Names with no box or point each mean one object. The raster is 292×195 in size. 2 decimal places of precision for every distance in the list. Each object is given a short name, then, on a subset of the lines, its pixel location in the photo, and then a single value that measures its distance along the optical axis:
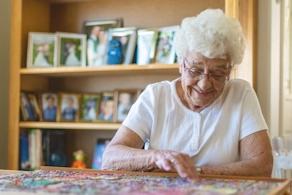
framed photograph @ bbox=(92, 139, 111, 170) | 2.70
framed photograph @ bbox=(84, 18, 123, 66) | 2.61
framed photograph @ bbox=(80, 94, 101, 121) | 2.69
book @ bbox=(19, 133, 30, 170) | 2.66
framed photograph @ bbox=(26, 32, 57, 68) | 2.67
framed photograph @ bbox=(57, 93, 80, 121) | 2.72
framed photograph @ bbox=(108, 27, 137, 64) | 2.52
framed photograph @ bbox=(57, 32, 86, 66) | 2.66
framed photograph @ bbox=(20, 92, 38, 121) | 2.67
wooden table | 1.04
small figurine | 2.67
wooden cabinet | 2.58
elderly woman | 1.56
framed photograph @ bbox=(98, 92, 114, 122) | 2.63
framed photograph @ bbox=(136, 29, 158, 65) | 2.46
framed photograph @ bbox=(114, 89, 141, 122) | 2.60
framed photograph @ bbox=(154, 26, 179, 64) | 2.43
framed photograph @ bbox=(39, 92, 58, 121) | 2.75
